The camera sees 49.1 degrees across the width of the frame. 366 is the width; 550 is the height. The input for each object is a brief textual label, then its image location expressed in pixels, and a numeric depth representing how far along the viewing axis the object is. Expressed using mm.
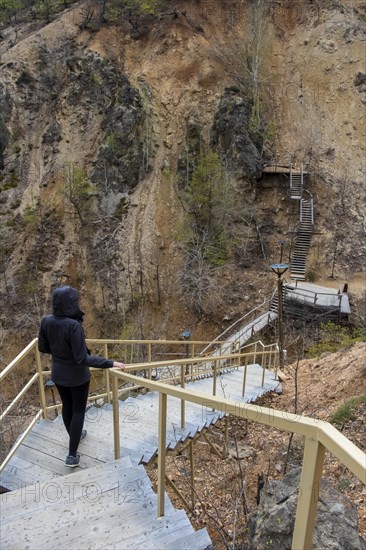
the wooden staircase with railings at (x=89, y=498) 2531
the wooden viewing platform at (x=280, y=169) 25266
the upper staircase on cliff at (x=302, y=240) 22645
